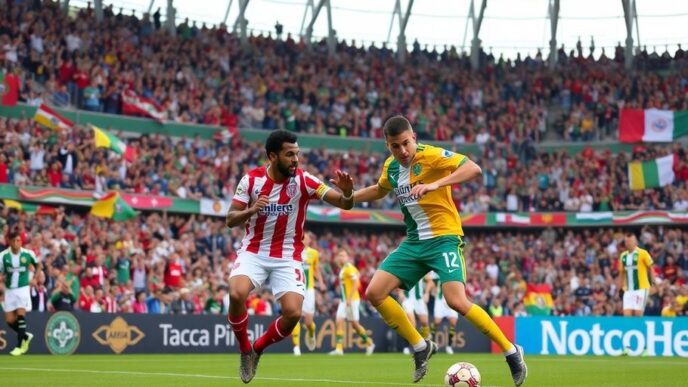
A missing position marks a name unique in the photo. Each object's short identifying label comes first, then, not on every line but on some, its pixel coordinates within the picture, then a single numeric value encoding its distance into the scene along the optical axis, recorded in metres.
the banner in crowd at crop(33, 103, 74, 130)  33.72
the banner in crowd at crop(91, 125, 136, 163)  32.75
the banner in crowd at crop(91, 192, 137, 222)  31.73
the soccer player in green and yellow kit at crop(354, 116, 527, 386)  11.67
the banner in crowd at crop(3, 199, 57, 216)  30.23
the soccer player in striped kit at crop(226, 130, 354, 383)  11.98
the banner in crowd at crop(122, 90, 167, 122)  38.25
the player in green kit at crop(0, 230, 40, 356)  21.50
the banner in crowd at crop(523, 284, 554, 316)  34.66
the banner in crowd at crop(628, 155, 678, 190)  43.44
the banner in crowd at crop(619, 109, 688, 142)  45.44
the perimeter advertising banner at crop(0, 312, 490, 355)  23.08
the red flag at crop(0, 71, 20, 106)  33.72
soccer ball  11.02
